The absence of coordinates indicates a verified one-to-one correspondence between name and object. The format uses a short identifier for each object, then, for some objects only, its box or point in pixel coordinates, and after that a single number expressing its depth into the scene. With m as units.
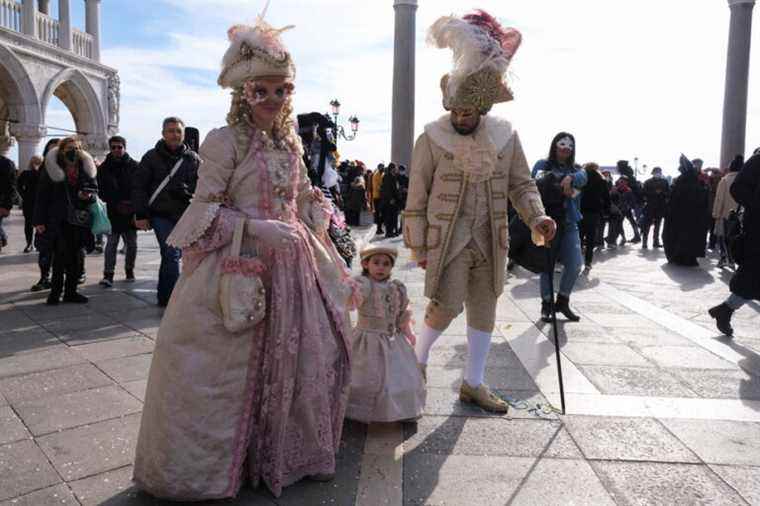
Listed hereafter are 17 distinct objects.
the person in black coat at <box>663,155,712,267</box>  10.50
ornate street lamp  19.76
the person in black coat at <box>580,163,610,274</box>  9.31
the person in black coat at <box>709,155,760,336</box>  5.18
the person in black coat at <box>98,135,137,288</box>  7.55
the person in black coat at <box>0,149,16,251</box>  7.72
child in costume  3.24
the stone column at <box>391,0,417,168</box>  20.36
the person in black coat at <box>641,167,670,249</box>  13.23
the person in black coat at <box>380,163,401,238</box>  14.42
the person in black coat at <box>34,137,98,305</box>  6.35
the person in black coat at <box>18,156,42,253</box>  10.20
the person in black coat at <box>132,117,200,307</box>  5.97
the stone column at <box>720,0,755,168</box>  19.05
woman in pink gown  2.42
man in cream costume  3.31
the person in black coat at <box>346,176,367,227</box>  16.16
